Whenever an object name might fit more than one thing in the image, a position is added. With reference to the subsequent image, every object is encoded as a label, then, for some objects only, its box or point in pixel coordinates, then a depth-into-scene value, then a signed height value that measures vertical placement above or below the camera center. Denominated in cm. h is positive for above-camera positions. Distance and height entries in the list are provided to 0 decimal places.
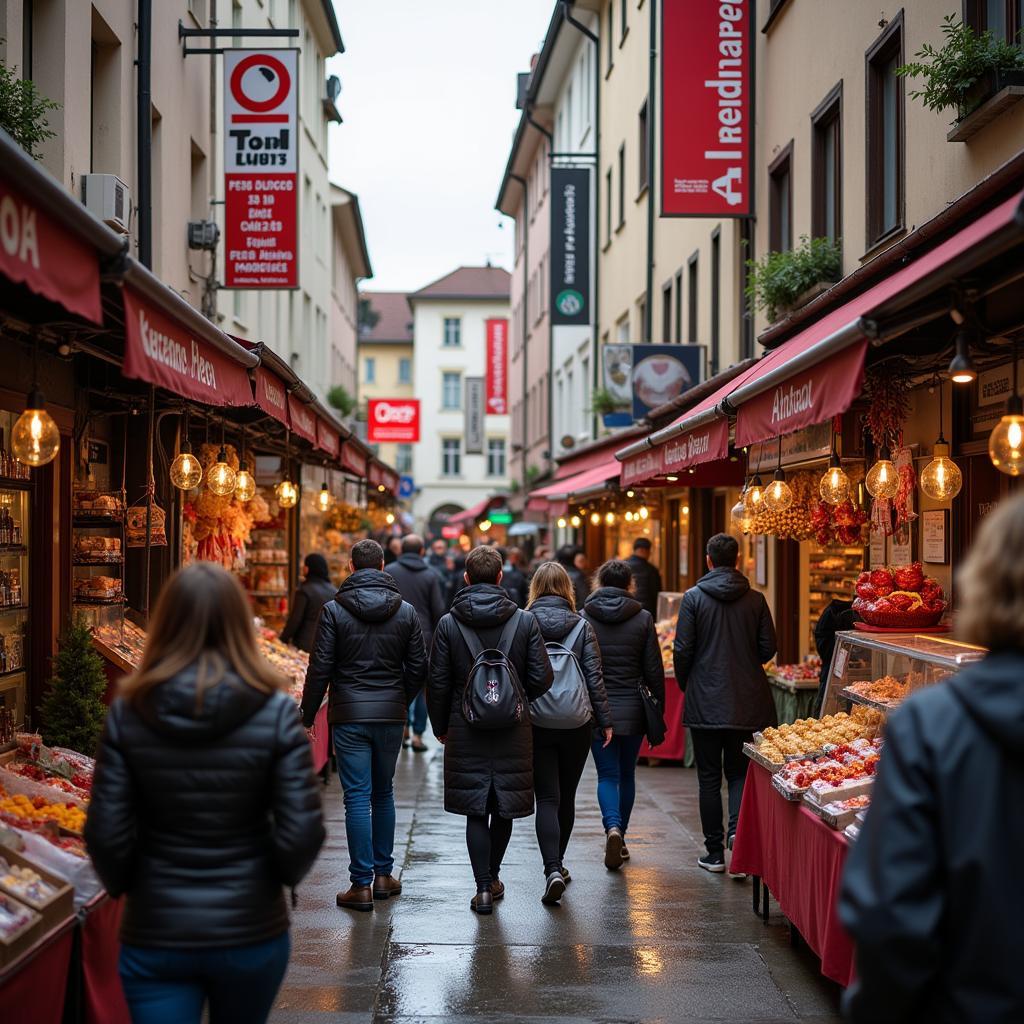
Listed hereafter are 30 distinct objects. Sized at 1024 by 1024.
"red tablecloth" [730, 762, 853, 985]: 573 -175
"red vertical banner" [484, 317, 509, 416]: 4603 +519
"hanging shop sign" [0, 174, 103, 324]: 382 +79
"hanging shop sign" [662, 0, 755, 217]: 1409 +433
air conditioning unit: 1051 +252
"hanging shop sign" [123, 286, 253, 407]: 501 +67
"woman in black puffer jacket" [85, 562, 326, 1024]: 364 -83
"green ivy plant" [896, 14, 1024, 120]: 784 +272
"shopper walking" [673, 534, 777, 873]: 877 -107
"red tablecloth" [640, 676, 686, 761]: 1294 -212
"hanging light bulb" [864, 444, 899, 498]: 827 +23
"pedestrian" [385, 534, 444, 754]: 1338 -72
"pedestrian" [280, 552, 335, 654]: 1245 -78
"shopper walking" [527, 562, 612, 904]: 781 -118
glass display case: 679 -85
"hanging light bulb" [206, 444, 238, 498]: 1051 +28
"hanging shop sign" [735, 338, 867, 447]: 563 +56
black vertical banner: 2597 +531
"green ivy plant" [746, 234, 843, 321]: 1185 +220
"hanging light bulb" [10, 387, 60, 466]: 542 +32
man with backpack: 723 -101
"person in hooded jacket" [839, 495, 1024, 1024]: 273 -69
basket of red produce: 834 -54
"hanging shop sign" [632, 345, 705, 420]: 1725 +185
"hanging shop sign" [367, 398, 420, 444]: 4019 +287
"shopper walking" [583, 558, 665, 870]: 884 -112
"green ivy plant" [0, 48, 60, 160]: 825 +252
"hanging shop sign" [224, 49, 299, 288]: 1397 +375
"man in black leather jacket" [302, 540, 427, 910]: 764 -100
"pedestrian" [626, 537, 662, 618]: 1617 -75
